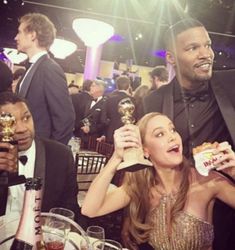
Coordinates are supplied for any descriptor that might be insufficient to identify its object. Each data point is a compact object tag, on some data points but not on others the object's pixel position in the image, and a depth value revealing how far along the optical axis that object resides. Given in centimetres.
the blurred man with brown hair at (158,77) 321
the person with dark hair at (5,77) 175
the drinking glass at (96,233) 102
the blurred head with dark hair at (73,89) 552
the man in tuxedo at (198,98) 163
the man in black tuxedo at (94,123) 370
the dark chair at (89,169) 238
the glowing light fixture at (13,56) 712
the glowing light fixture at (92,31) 369
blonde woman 141
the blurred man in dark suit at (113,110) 354
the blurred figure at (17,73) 412
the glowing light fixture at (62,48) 593
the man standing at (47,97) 211
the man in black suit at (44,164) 143
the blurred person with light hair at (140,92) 340
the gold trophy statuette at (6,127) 89
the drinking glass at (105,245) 93
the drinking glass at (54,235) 88
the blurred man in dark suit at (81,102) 434
